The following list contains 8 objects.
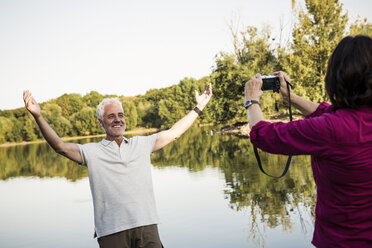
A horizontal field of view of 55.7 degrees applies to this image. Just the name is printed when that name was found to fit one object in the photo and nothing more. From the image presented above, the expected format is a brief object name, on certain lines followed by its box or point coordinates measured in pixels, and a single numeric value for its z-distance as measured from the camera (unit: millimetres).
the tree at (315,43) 23500
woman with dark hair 1439
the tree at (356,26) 23625
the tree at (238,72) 30625
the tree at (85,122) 59622
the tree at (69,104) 71938
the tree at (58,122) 56750
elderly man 2348
